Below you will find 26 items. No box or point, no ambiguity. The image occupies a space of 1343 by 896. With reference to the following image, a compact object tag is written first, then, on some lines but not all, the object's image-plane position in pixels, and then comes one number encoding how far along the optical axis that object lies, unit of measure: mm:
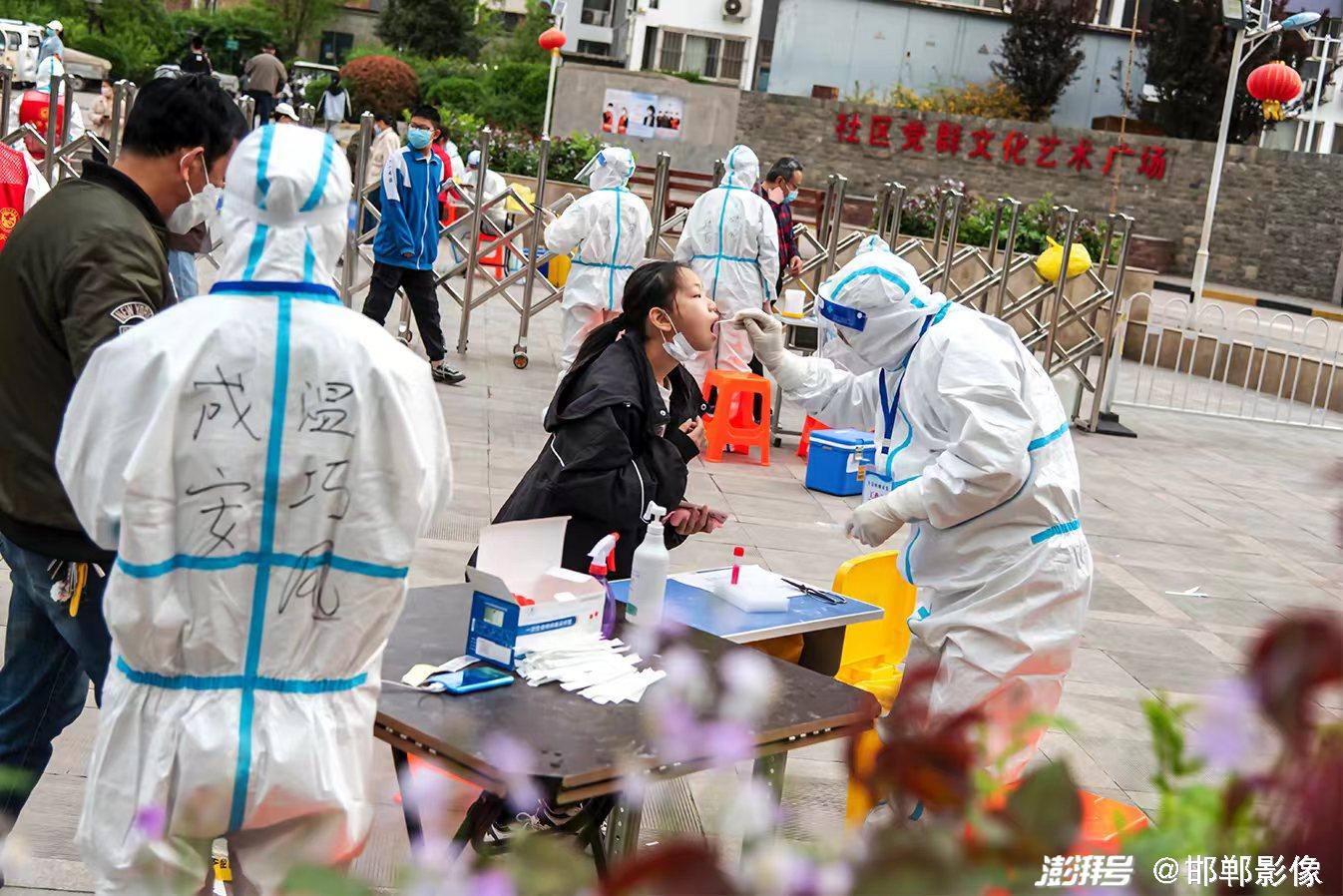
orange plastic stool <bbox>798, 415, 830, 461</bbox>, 9367
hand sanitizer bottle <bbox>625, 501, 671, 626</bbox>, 3326
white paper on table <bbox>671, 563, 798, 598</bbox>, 3862
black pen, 3896
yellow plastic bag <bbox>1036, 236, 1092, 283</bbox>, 11234
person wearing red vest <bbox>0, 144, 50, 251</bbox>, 5504
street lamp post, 16266
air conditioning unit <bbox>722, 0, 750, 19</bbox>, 33250
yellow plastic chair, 4141
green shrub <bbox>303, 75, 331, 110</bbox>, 29328
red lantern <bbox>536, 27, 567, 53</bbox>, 24516
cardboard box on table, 2877
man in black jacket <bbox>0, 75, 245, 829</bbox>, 2623
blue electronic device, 2775
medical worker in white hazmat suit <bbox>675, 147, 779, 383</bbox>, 9656
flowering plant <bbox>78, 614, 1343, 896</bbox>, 747
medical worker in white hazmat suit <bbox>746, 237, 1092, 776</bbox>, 3438
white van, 26031
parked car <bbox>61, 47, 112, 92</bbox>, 30281
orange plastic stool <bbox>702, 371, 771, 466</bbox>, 8859
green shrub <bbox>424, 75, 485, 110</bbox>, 30527
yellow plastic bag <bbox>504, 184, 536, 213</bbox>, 14777
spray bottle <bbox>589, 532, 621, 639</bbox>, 3326
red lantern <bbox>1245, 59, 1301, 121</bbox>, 19000
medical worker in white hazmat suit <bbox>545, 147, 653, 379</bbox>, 9680
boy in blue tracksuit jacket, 9586
